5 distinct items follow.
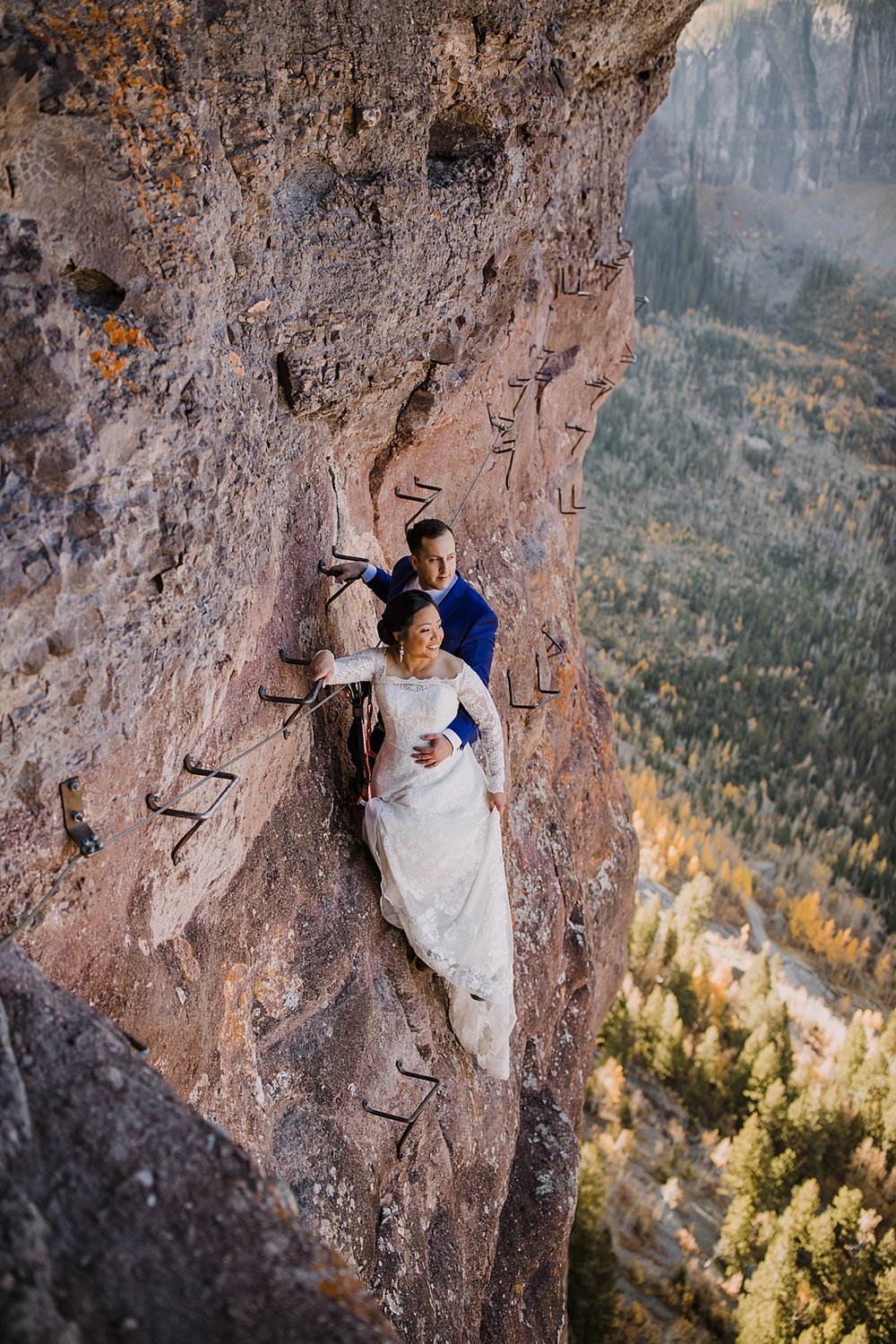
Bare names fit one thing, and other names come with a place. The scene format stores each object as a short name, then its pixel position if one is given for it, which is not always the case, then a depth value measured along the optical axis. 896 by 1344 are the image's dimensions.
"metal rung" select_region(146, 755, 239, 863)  3.87
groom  5.02
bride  4.82
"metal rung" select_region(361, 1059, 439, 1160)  5.14
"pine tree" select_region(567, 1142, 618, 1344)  16.94
